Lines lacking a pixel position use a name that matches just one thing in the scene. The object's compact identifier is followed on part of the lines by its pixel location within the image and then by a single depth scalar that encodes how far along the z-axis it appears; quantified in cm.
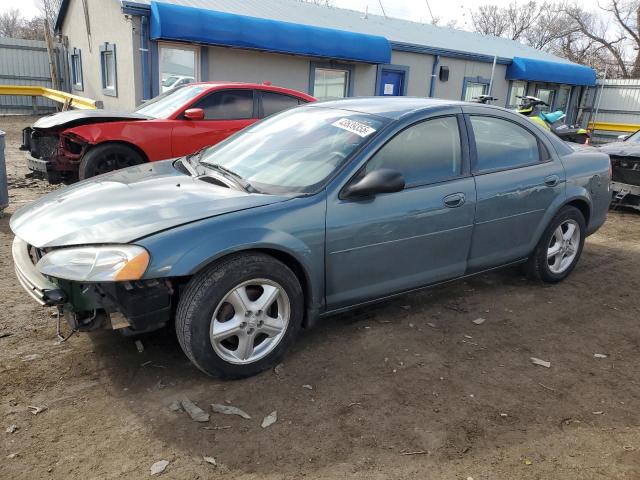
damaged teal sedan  268
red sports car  641
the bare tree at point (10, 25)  5056
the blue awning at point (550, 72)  1808
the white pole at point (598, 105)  2125
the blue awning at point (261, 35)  1067
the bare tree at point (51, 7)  4256
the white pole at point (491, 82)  1736
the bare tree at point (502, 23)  4856
